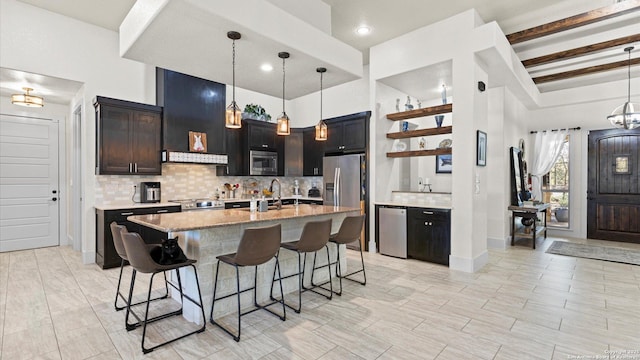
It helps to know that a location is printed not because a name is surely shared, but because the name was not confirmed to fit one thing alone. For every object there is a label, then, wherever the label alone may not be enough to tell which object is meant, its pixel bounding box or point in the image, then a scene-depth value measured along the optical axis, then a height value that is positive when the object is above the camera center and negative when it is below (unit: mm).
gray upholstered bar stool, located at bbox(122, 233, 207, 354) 2338 -651
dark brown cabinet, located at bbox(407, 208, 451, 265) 4516 -818
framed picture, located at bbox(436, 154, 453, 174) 6473 +333
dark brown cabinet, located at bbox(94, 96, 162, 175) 4547 +638
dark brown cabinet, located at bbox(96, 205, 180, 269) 4387 -769
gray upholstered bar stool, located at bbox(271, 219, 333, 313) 3012 -591
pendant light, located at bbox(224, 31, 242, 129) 3133 +659
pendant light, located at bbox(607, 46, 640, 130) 5207 +1089
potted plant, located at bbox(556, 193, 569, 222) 7141 -668
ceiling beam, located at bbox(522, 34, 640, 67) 4668 +2094
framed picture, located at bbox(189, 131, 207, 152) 5273 +649
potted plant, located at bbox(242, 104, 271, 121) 6270 +1362
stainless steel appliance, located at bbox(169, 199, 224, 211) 5118 -418
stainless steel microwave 6172 +346
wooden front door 6289 -111
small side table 5747 -617
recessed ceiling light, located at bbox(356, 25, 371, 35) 4770 +2336
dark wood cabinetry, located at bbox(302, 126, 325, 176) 6498 +555
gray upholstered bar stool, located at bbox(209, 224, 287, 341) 2514 -589
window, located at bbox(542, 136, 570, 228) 7133 -231
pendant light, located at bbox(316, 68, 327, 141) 3914 +612
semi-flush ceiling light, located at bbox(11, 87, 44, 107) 4762 +1240
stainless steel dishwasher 4957 -834
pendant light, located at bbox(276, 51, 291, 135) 3604 +660
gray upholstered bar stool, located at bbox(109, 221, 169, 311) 2727 -558
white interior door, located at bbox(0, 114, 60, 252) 5352 -73
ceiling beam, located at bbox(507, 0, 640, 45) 3770 +2114
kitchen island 2725 -604
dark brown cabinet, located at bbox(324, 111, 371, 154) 5559 +862
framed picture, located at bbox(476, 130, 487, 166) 4438 +470
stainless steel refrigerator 5516 -4
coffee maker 4922 -204
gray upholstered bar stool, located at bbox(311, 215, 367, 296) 3477 -584
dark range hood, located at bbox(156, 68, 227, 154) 5045 +1212
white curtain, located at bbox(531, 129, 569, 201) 7008 +600
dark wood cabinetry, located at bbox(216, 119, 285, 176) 5992 +733
